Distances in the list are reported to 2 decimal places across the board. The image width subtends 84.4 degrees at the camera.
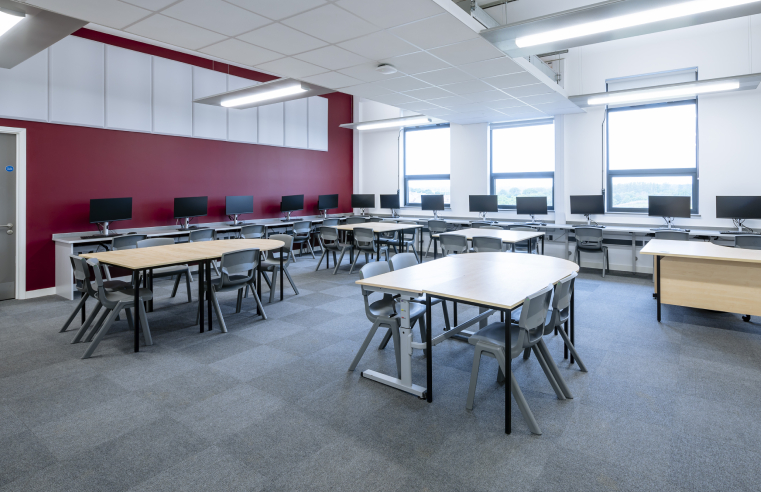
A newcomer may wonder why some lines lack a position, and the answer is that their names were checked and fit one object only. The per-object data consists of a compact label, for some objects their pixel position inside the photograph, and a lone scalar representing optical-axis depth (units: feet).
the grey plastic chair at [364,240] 20.53
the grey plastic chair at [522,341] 7.14
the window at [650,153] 20.58
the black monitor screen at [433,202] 28.08
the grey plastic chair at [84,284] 11.40
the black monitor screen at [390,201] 29.78
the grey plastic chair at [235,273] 12.53
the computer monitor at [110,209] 17.90
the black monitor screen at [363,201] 30.55
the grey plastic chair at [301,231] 23.93
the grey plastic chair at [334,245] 21.85
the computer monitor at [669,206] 19.67
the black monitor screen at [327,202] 28.73
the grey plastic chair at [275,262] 15.84
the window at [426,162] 29.19
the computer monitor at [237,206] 23.26
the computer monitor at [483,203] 25.70
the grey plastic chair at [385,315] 8.96
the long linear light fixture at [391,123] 25.14
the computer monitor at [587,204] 22.14
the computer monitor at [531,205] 23.85
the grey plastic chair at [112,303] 10.78
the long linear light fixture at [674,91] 16.52
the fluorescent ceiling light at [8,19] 10.99
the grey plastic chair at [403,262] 10.84
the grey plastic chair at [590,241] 20.63
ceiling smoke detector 14.60
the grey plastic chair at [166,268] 14.88
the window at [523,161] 24.98
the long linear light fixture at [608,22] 10.37
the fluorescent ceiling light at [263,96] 18.51
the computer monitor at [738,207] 18.10
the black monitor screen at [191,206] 21.09
